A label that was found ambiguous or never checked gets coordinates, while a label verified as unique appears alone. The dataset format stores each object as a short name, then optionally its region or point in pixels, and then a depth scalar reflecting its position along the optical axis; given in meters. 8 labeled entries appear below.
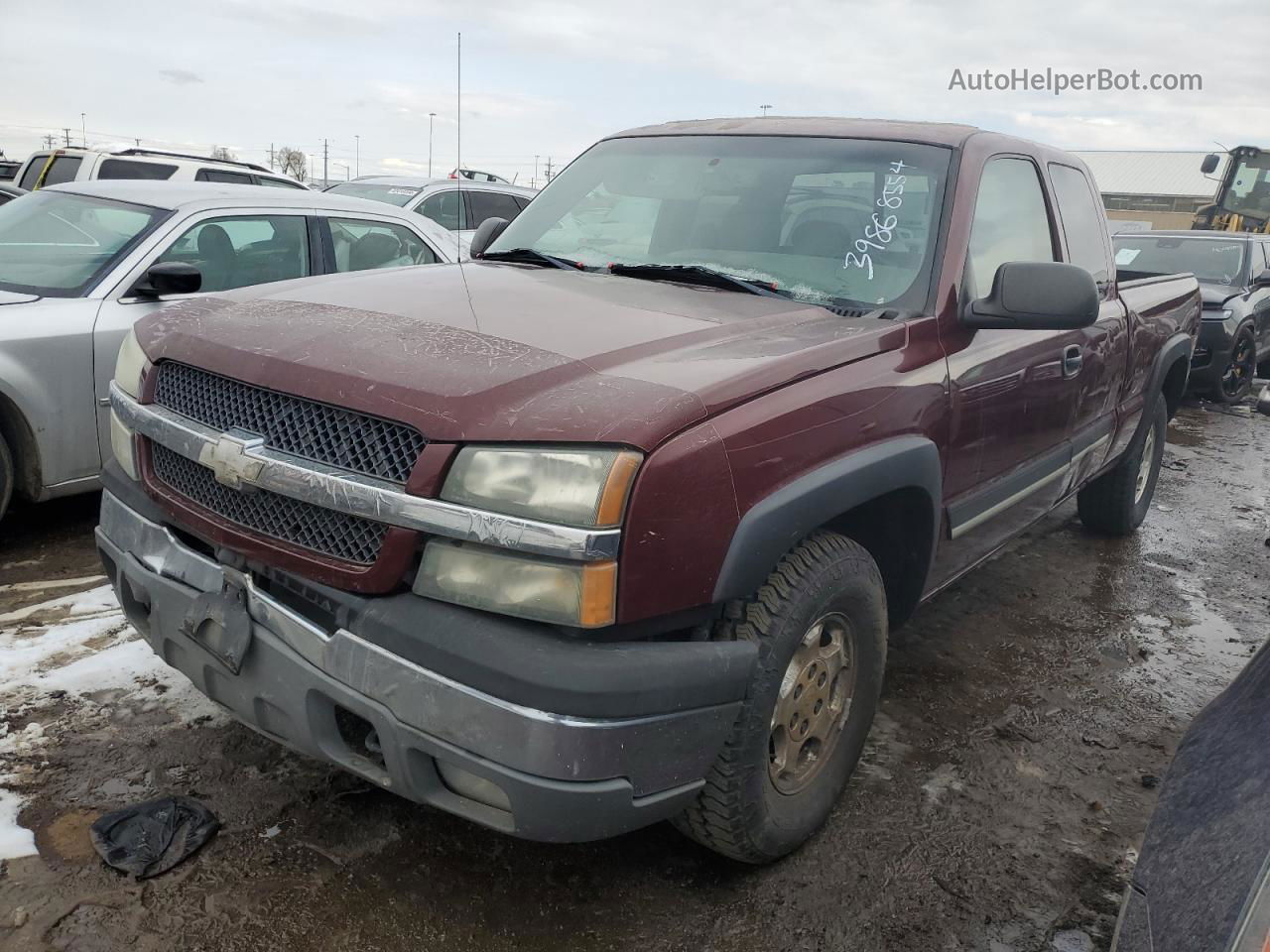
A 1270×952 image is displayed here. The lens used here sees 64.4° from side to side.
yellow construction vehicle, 15.90
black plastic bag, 2.35
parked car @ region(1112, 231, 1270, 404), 9.94
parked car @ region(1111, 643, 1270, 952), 1.27
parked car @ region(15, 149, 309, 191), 8.91
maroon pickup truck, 1.82
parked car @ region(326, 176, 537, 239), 11.43
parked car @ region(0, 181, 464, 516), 4.11
